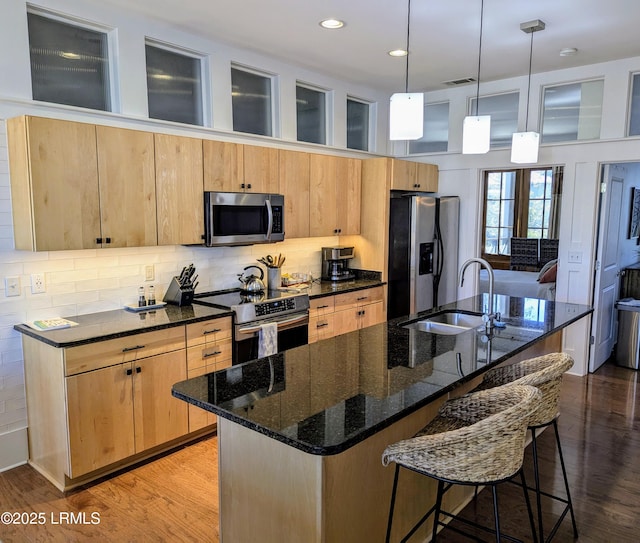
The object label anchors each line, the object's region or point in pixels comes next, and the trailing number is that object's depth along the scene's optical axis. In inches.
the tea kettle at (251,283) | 163.8
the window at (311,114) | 192.1
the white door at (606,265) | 191.8
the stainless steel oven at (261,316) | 142.1
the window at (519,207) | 358.9
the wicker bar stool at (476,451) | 65.8
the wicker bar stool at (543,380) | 81.7
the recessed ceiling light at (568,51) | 165.2
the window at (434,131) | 225.9
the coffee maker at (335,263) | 199.9
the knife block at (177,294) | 146.1
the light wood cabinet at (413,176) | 200.4
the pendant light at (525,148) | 126.3
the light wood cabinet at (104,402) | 110.1
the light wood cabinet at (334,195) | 183.2
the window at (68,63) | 123.8
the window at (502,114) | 205.9
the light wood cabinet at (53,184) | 111.8
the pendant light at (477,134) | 111.2
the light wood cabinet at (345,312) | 169.6
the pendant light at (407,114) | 93.0
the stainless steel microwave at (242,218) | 147.1
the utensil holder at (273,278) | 175.0
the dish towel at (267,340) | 146.3
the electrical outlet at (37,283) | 123.6
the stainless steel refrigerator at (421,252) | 202.5
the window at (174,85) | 147.3
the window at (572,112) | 186.7
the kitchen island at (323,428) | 65.1
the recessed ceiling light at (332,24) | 139.6
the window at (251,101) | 169.2
